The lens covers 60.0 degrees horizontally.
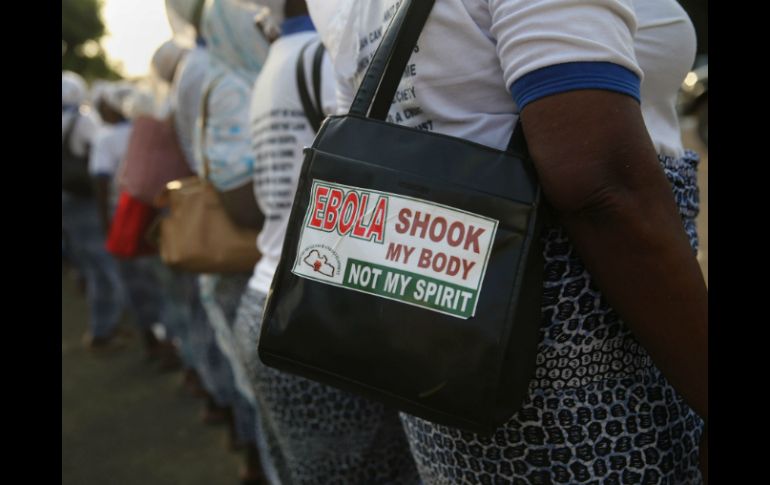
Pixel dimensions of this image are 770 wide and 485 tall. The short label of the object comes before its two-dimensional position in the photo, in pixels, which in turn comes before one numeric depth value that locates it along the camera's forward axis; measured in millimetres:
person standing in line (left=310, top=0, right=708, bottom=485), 823
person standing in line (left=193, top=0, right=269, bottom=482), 2084
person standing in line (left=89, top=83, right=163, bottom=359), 4973
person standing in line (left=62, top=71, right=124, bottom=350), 5602
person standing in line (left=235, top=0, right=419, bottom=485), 1612
